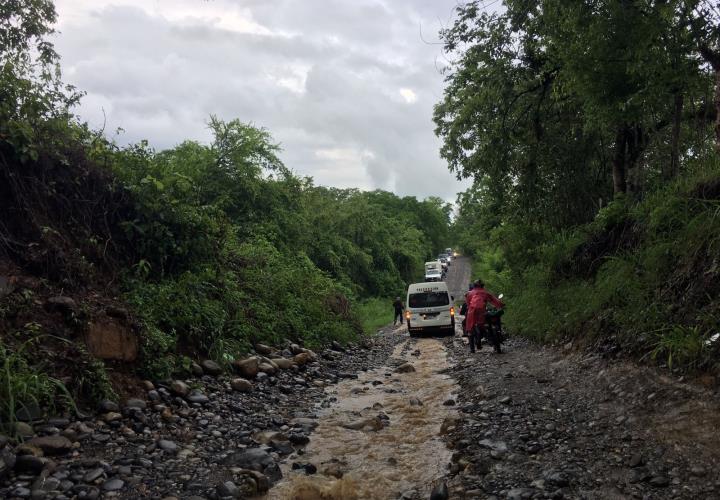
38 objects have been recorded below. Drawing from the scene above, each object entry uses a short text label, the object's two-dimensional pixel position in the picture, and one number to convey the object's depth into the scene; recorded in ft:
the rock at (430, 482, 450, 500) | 14.60
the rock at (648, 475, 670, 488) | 13.10
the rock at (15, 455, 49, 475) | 14.65
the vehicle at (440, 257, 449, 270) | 246.66
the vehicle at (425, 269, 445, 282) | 181.98
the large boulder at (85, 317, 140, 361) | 21.99
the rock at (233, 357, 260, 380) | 29.71
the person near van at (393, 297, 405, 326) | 90.68
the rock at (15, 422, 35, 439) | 16.02
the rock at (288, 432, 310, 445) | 20.59
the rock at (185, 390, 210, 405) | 23.68
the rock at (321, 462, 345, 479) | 17.15
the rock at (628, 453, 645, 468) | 14.43
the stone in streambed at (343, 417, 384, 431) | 22.72
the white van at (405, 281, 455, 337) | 63.67
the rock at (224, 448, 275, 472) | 17.49
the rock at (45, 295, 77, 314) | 21.95
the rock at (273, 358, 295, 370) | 33.68
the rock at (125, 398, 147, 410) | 20.55
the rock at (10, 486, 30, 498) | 13.55
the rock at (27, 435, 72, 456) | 15.88
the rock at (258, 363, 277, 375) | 31.14
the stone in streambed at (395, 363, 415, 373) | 38.97
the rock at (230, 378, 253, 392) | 27.22
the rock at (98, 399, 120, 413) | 19.54
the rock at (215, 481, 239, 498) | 15.12
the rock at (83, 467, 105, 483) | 14.92
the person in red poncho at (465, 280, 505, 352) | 42.29
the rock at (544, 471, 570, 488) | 14.23
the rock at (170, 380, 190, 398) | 23.61
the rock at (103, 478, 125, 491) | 14.69
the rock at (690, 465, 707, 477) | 12.97
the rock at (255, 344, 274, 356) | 35.27
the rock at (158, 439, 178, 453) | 18.21
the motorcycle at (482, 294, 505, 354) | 41.01
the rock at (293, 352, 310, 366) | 36.39
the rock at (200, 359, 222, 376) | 27.71
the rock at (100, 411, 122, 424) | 19.10
